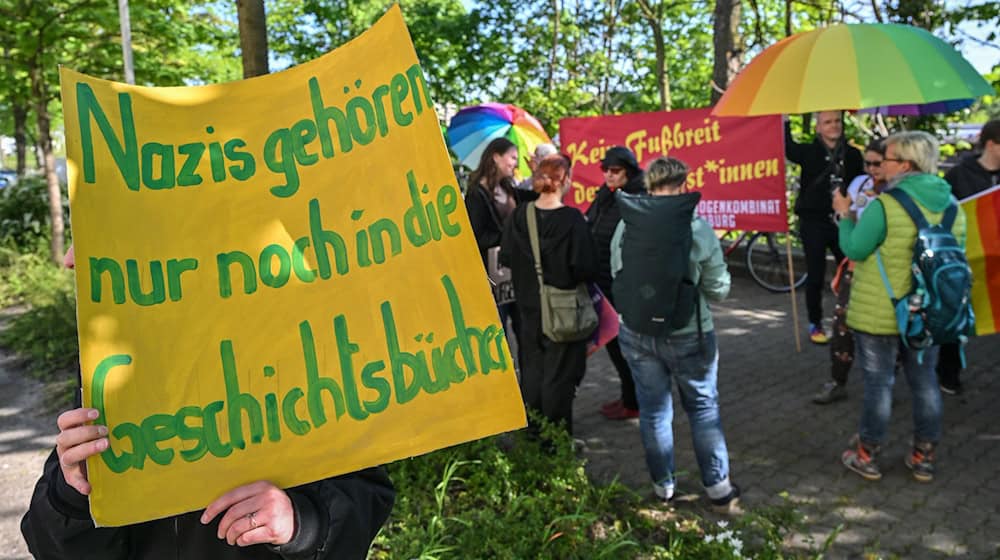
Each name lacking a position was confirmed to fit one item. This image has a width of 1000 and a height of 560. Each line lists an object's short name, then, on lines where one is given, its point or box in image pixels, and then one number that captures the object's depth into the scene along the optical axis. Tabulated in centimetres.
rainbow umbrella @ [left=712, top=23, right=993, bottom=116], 343
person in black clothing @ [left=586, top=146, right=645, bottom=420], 431
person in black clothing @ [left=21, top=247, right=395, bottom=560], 122
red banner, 630
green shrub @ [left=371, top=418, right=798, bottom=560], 296
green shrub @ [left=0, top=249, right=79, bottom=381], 673
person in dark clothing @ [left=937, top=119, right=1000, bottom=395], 470
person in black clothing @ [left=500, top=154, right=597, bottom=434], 381
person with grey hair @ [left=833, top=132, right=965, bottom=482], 344
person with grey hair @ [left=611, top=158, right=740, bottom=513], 331
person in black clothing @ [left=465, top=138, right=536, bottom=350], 450
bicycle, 865
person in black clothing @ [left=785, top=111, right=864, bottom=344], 543
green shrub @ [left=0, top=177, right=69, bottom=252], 1236
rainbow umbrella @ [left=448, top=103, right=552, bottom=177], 685
